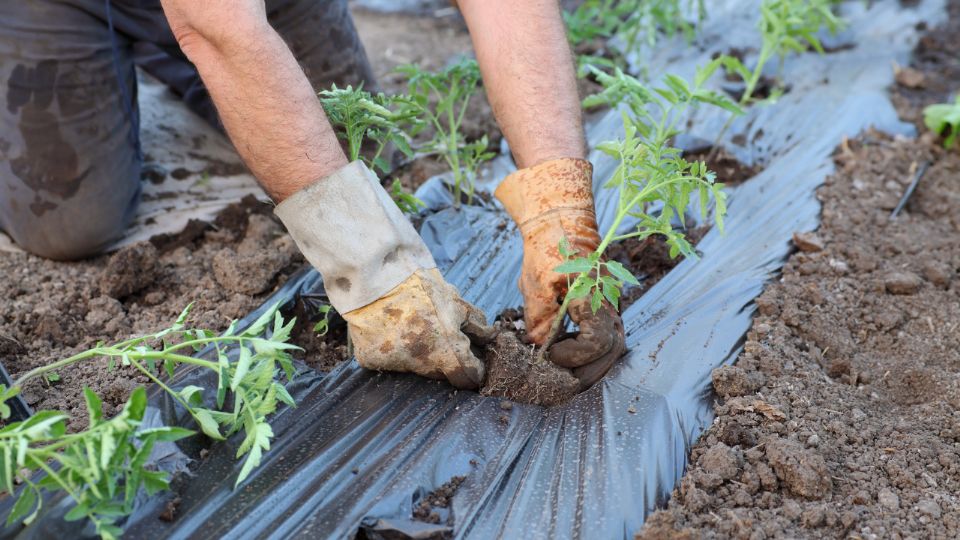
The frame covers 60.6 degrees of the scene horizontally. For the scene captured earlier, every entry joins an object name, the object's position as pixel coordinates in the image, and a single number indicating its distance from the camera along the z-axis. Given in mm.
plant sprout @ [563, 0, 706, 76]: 3605
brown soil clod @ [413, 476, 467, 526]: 1602
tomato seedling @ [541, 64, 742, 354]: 1701
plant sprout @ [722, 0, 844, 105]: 3137
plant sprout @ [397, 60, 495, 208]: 2475
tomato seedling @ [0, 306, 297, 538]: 1319
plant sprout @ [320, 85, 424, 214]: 1866
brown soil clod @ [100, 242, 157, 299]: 2352
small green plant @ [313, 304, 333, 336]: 1951
